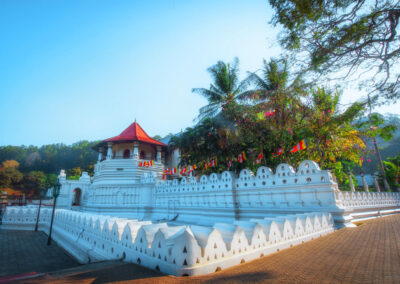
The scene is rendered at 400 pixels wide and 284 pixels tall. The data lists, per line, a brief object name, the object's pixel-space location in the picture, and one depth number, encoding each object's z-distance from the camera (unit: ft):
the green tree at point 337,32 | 17.49
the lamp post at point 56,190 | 37.16
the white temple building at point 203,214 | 10.07
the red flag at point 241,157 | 43.19
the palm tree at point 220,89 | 55.93
